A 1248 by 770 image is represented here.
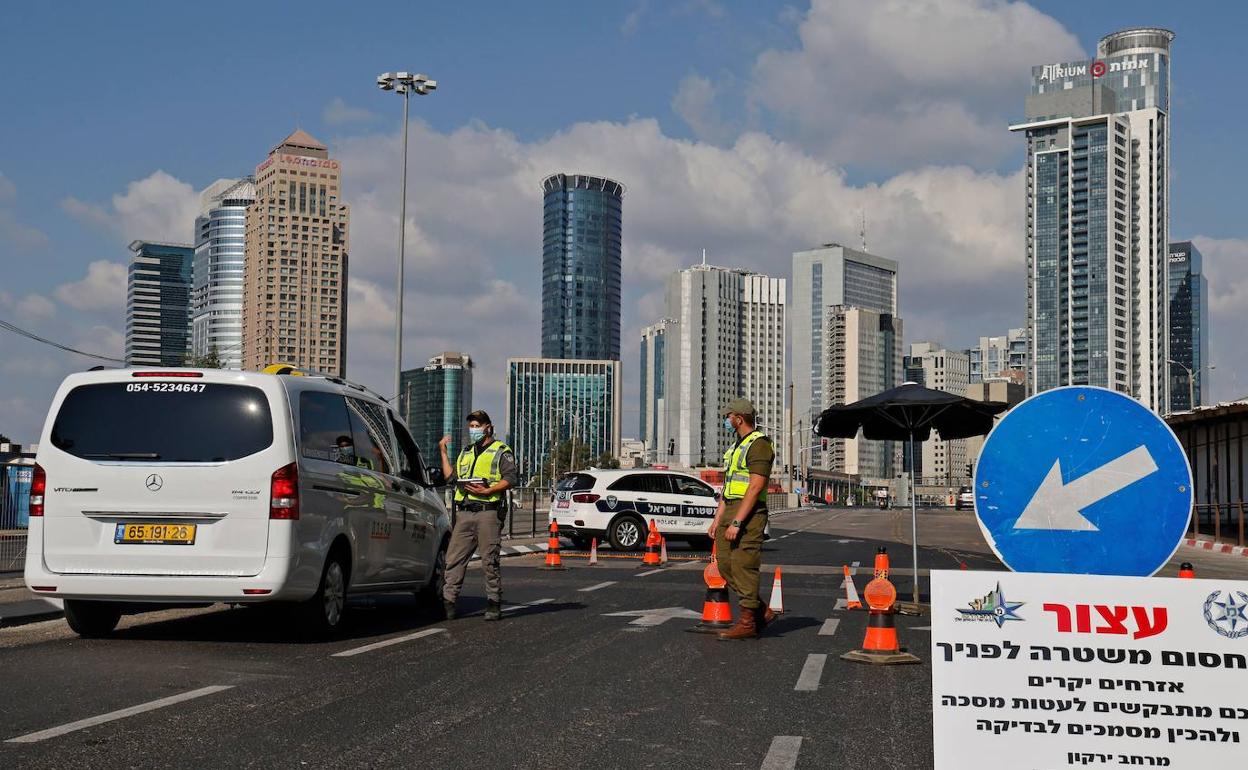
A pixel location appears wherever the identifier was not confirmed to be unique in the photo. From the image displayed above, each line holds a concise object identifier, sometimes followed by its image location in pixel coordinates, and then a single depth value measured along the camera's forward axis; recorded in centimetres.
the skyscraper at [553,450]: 10526
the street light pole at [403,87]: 3722
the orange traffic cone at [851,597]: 1362
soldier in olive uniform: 1069
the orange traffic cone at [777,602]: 1281
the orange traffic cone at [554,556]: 2137
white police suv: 2686
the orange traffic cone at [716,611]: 1130
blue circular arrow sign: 394
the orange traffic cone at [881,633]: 929
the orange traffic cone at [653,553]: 2233
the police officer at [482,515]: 1203
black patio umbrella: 1416
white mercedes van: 967
